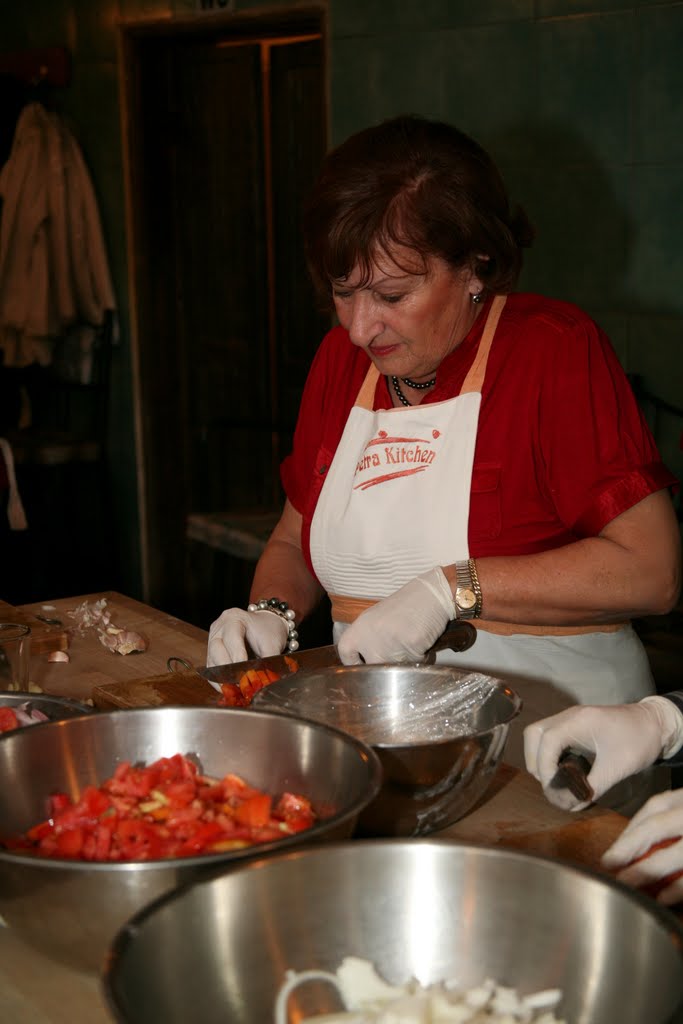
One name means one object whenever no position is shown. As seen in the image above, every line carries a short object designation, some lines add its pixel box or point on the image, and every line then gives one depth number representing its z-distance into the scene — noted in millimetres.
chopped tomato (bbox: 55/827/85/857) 1209
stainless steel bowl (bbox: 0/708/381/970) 1073
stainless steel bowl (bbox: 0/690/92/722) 1558
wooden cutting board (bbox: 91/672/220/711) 1841
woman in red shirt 1932
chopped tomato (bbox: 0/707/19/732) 1521
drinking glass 1867
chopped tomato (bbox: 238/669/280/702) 1686
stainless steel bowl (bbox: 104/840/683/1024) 985
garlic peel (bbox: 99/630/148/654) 2221
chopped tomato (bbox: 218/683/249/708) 1688
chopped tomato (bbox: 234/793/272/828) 1258
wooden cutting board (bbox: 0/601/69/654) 2219
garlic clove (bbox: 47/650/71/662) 2191
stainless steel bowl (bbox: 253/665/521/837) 1318
